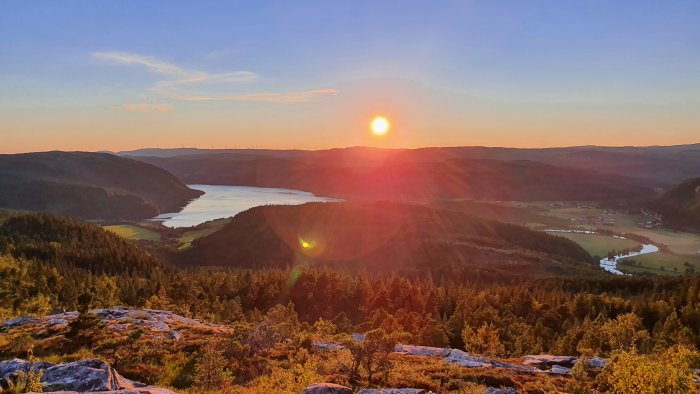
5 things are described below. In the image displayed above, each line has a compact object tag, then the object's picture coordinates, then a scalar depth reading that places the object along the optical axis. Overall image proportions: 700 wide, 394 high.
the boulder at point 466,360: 38.91
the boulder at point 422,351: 45.16
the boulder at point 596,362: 38.01
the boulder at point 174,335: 50.26
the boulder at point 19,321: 51.94
